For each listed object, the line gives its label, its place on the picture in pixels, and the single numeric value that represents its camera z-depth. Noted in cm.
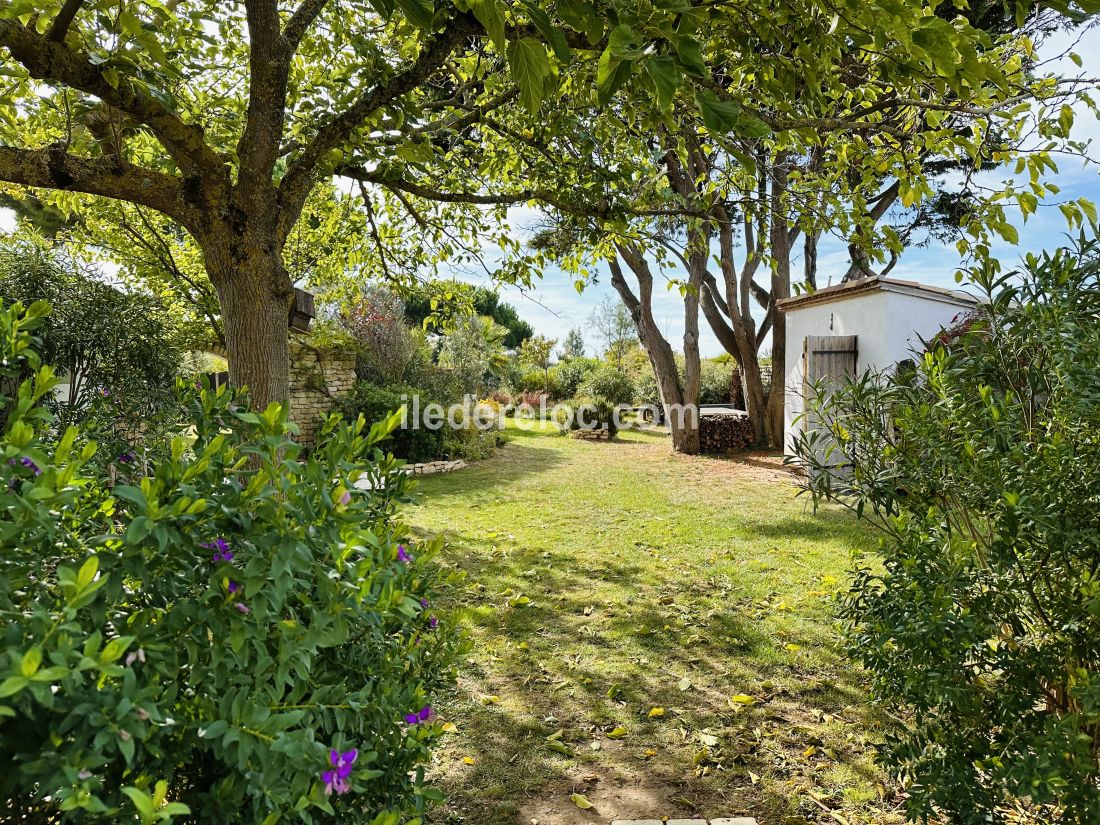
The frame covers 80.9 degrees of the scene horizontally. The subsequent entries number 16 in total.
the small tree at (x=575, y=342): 3030
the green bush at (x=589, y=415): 1764
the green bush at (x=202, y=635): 90
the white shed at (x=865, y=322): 877
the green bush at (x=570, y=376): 2286
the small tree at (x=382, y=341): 1411
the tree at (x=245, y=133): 253
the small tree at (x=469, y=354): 1599
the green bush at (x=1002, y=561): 176
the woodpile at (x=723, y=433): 1344
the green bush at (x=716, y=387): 1958
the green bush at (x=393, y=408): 1230
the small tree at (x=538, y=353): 2727
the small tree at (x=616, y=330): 2811
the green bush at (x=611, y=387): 1836
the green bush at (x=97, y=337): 600
